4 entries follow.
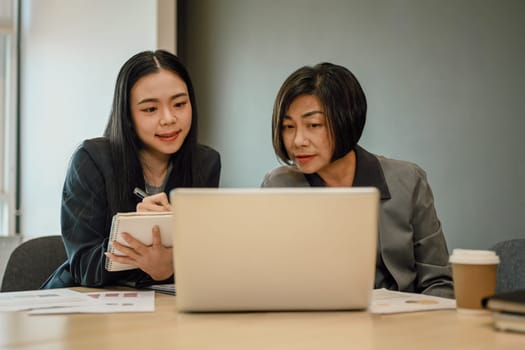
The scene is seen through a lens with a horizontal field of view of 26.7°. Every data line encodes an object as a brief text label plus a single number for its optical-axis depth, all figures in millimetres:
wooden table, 1541
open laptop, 1700
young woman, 2403
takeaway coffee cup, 1794
